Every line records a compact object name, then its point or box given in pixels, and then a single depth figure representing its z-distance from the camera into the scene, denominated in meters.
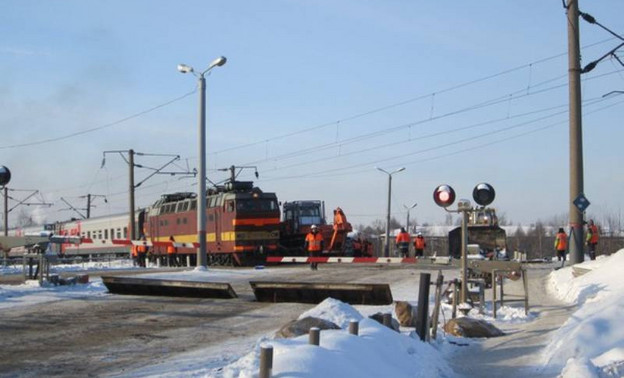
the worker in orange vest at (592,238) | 31.41
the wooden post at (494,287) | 13.74
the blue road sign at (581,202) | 23.34
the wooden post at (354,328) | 8.52
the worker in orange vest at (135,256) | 42.50
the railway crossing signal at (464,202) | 13.84
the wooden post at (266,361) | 5.87
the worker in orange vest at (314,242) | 28.84
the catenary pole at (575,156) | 23.62
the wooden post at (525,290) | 14.05
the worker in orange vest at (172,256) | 39.34
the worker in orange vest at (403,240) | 35.06
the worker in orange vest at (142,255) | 41.51
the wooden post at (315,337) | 7.25
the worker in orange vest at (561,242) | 32.69
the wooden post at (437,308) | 10.97
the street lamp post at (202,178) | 25.53
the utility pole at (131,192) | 48.75
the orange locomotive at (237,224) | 34.84
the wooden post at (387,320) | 10.17
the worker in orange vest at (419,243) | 34.50
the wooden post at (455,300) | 13.23
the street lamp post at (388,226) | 46.66
